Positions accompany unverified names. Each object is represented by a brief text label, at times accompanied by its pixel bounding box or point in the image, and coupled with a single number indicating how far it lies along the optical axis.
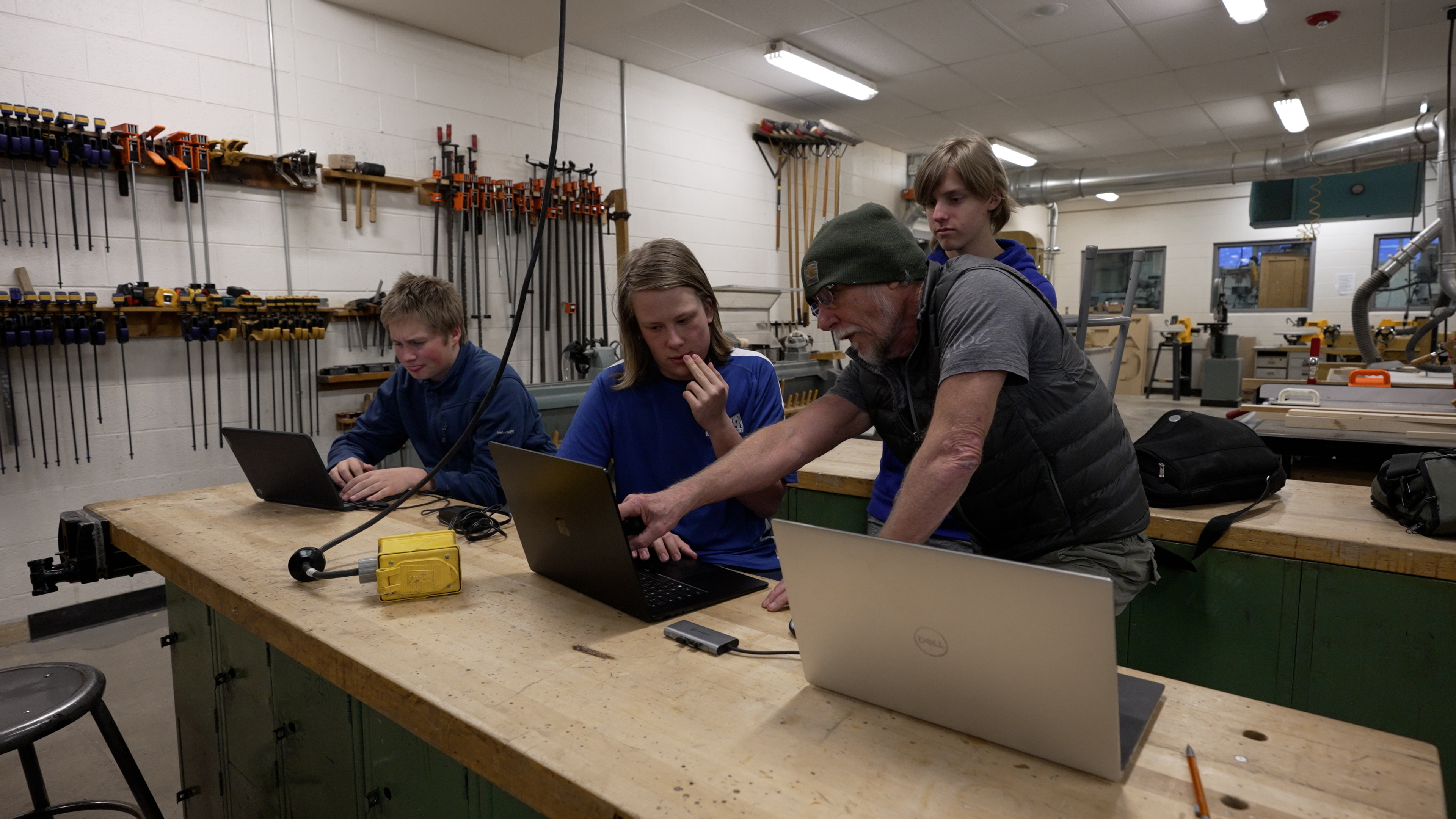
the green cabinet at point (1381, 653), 1.48
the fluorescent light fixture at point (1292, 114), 5.97
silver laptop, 0.66
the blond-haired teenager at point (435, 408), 1.91
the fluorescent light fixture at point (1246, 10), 4.06
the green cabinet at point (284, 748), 1.13
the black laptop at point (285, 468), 1.67
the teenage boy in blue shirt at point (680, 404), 1.48
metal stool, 1.27
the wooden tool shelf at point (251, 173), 3.19
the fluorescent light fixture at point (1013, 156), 7.24
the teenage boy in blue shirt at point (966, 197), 2.02
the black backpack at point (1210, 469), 1.78
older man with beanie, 1.07
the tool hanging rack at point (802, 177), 5.86
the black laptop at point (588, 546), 1.04
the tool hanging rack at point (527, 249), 4.01
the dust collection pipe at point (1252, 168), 5.59
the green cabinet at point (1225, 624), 1.63
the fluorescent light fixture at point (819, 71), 4.71
